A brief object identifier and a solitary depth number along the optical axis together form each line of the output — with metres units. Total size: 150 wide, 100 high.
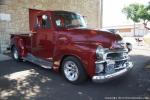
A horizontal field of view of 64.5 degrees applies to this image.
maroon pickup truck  3.14
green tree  11.02
